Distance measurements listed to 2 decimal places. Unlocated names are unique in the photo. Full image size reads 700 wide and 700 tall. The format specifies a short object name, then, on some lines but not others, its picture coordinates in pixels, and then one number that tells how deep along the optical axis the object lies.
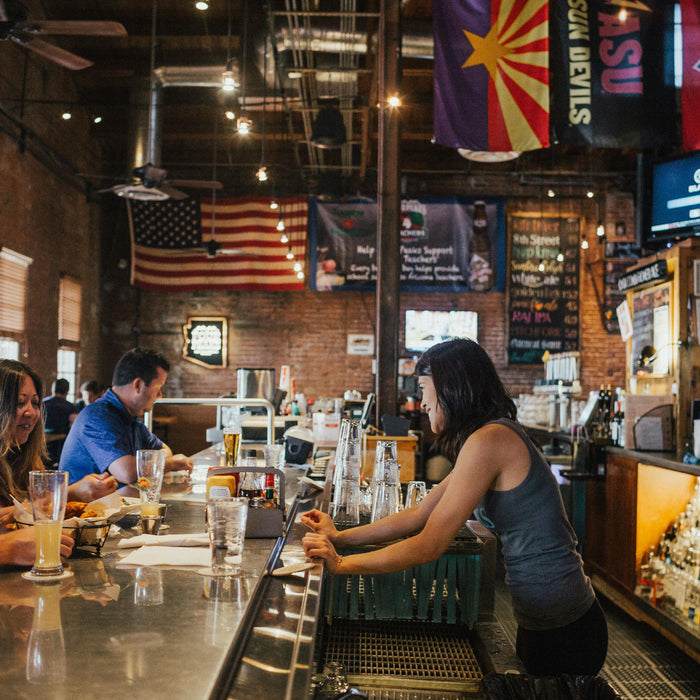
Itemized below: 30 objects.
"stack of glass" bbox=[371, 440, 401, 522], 2.19
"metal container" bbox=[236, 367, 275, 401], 6.93
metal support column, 5.51
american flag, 10.52
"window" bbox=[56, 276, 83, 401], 9.67
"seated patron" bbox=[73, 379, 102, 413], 8.09
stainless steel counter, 0.92
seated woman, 2.10
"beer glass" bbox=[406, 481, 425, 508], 2.27
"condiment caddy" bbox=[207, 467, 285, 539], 1.83
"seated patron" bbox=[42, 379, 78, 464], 6.91
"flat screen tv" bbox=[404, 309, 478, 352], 11.13
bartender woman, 1.79
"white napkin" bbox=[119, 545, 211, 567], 1.54
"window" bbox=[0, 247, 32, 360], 7.77
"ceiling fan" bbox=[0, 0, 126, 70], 4.11
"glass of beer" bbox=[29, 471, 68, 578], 1.42
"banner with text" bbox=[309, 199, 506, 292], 10.66
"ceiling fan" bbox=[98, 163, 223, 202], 6.56
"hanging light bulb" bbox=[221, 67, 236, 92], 6.03
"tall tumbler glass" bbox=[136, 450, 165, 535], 2.05
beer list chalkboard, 11.09
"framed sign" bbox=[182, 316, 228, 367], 11.27
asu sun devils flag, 4.89
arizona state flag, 4.80
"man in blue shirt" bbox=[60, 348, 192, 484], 3.00
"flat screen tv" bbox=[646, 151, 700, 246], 4.84
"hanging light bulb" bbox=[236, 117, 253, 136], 6.41
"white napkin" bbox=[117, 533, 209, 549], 1.71
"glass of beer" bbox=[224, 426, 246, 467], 2.83
